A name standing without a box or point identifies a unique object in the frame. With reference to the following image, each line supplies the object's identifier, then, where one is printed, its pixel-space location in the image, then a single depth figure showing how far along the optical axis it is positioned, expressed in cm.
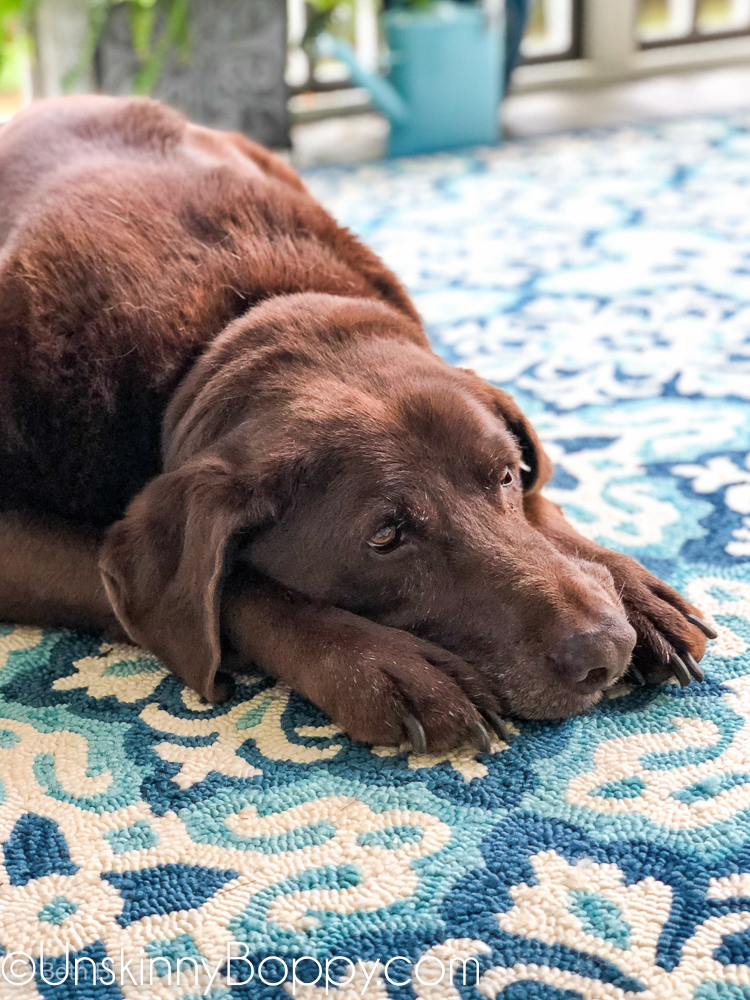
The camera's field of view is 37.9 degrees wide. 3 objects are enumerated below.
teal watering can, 491
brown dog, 139
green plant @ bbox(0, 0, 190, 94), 459
